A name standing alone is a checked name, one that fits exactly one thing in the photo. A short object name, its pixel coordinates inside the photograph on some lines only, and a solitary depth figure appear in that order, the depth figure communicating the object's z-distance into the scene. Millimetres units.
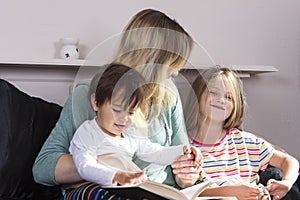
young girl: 2173
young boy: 2042
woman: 2077
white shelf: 3044
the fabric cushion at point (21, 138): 2646
